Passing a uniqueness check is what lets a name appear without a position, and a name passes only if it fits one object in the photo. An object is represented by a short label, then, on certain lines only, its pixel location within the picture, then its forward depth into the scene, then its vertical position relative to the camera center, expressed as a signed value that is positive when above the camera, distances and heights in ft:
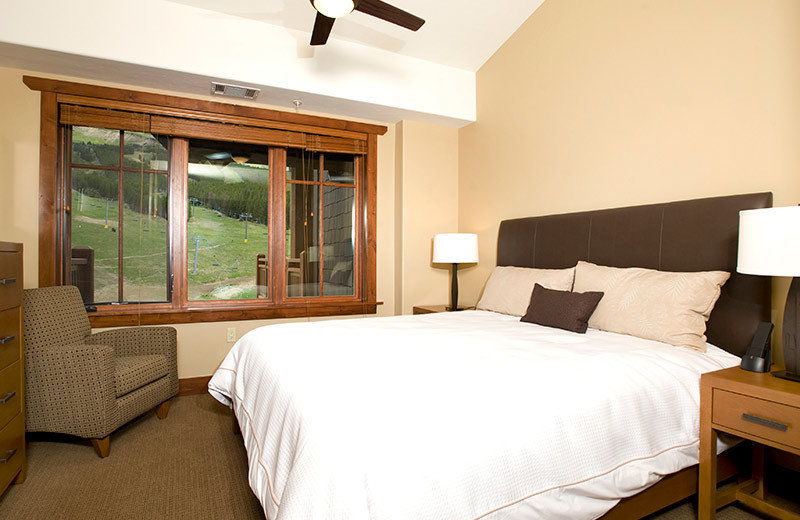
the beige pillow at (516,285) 9.22 -0.53
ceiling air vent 10.86 +4.55
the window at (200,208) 10.41 +1.53
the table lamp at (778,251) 5.00 +0.14
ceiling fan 7.14 +4.54
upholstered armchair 7.49 -2.16
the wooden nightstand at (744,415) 4.75 -1.82
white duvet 3.38 -1.58
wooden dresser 6.15 -1.67
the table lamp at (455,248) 12.35 +0.42
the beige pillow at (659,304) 6.58 -0.69
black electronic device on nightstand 5.59 -1.24
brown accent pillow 7.73 -0.89
